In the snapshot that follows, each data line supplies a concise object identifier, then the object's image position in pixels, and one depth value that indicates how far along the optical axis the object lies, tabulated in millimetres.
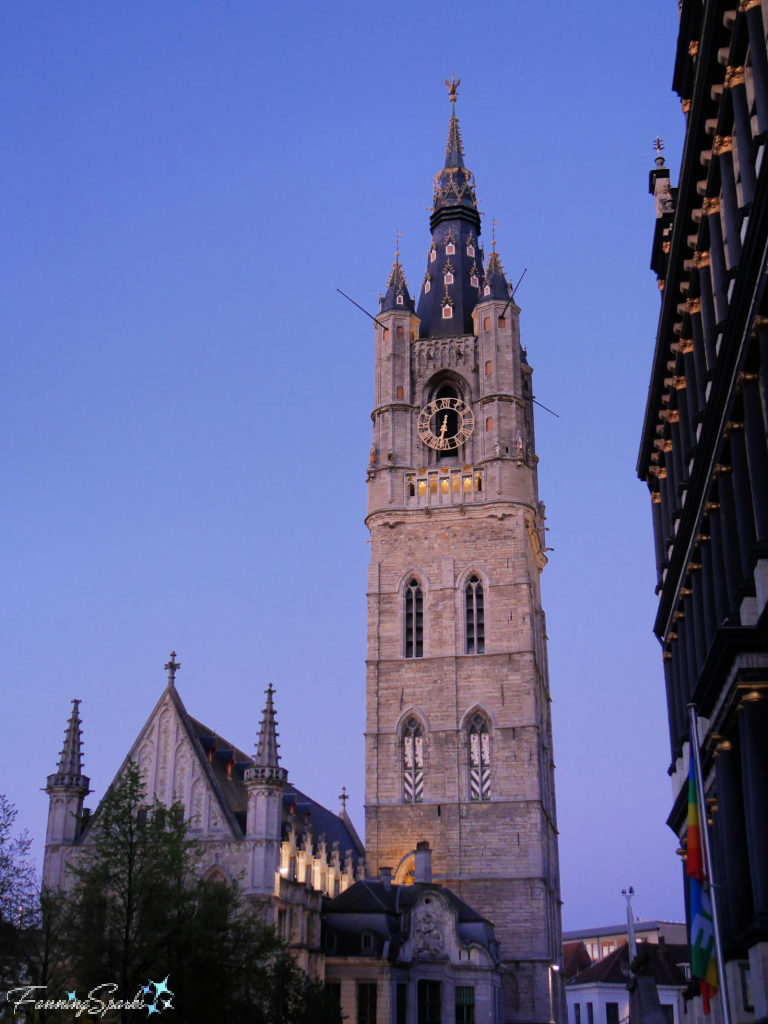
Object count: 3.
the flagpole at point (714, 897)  15884
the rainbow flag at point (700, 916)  17391
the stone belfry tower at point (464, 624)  57875
